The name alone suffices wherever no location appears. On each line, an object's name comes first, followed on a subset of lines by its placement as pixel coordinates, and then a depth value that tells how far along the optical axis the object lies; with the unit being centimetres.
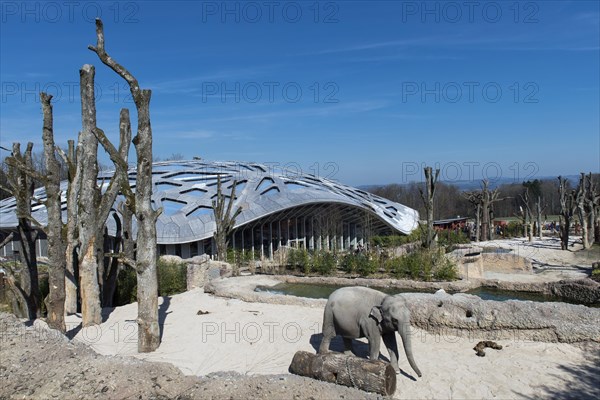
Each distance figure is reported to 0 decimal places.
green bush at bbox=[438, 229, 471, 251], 2978
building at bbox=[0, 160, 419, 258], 2369
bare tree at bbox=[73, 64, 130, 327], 1119
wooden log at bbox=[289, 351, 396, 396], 671
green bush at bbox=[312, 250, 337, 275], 1942
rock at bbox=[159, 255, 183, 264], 1790
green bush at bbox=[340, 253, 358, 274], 1928
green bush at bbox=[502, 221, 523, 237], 3816
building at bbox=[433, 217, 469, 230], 4296
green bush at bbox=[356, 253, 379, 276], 1877
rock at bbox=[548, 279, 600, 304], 1396
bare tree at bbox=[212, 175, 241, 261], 2106
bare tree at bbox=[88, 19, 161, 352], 910
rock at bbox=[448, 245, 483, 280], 1764
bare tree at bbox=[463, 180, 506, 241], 3356
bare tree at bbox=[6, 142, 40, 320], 1205
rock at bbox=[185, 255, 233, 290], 1555
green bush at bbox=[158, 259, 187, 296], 1521
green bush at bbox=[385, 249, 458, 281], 1705
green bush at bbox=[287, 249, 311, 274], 1995
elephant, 714
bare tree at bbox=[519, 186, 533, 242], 3506
